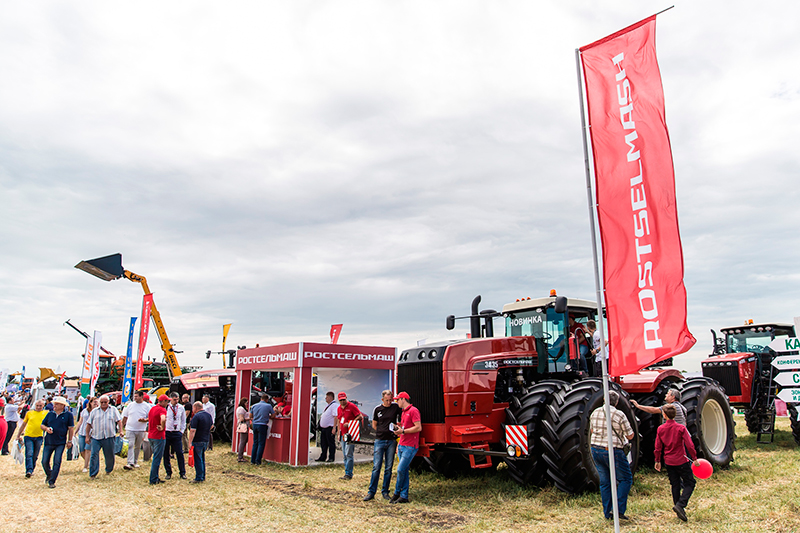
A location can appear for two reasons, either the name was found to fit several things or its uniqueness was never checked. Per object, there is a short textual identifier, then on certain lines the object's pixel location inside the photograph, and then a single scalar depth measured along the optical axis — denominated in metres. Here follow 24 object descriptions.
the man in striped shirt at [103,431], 9.52
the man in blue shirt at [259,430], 11.12
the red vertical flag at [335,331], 18.45
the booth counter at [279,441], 11.07
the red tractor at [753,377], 12.39
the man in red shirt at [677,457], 5.98
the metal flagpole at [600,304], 4.66
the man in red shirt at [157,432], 8.97
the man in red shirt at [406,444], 7.14
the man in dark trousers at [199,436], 9.04
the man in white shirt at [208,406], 11.88
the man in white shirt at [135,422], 10.38
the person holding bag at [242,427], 11.49
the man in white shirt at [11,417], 14.02
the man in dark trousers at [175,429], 9.15
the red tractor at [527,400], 6.71
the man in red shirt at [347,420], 9.25
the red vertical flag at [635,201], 4.64
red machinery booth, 10.78
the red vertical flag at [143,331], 17.27
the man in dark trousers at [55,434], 9.00
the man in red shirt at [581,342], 8.18
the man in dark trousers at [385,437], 7.41
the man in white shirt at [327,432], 11.09
